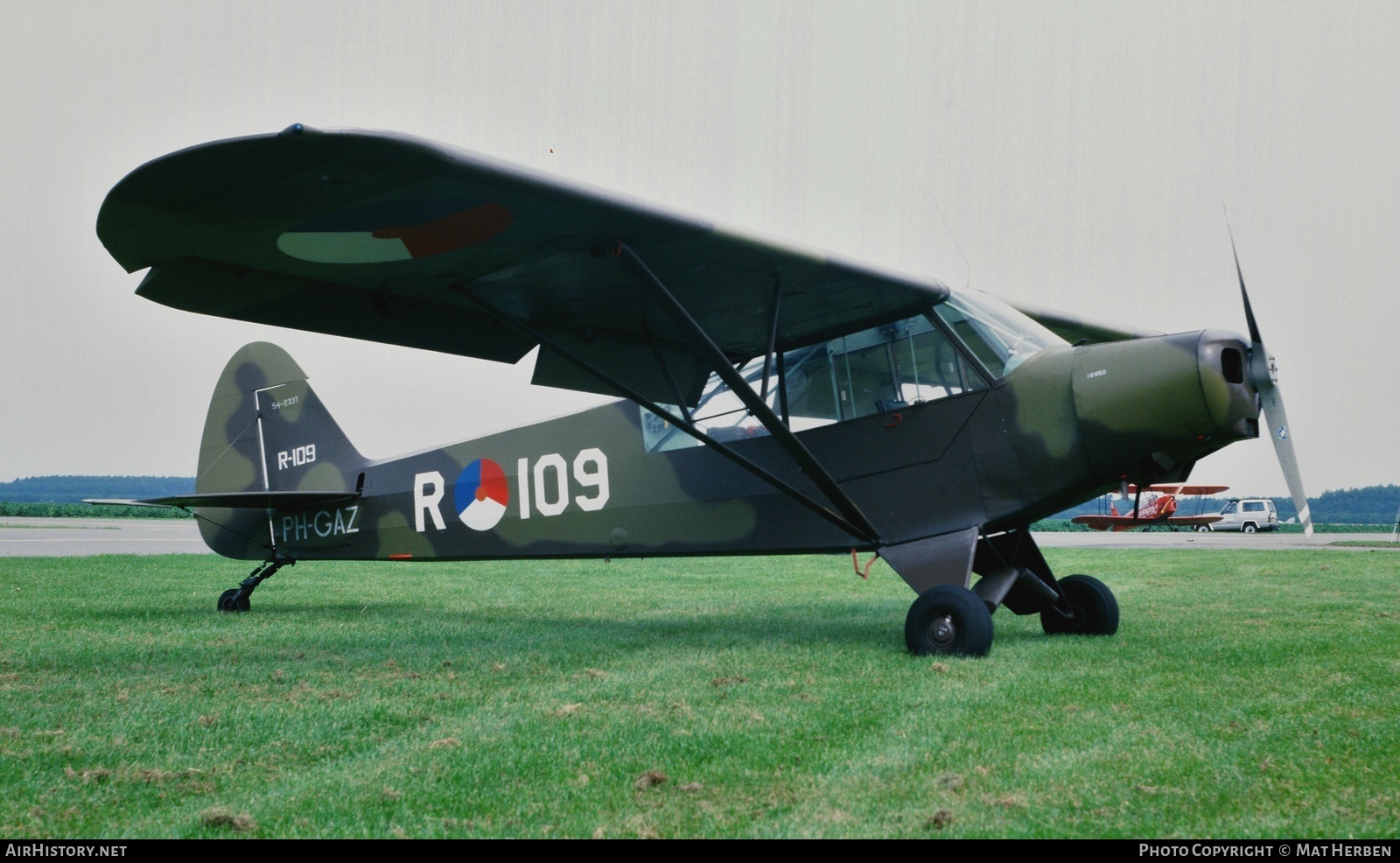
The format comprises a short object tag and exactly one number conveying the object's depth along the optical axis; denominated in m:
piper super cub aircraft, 5.11
